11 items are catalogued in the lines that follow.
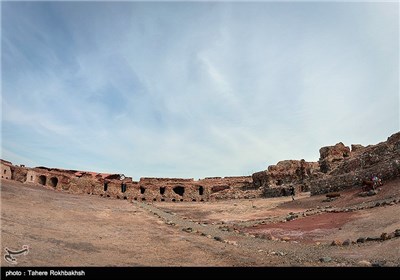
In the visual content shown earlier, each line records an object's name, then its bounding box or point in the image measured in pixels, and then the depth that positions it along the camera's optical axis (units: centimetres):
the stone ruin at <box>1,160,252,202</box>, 3989
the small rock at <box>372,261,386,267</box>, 714
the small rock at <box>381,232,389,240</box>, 978
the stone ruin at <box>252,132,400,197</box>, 2534
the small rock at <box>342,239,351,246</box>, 1036
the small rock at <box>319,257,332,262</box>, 823
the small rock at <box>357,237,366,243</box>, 1029
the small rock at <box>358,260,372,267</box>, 734
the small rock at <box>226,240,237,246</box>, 1158
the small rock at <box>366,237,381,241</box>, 1004
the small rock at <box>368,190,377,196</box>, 2063
